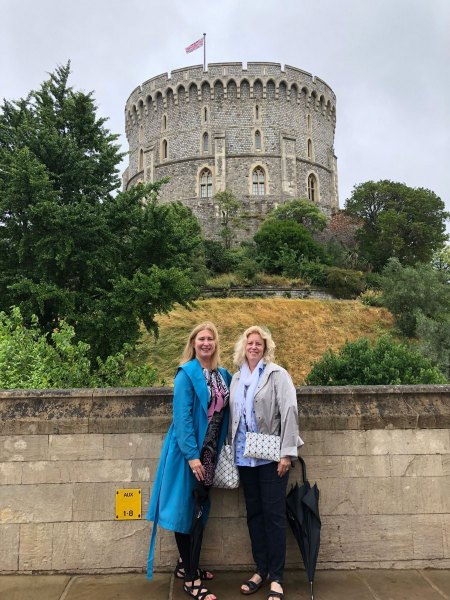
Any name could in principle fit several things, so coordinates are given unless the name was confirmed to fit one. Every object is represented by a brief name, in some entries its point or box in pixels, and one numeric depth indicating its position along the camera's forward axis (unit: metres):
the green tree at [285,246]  35.00
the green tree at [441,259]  46.06
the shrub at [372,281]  32.56
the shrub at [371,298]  28.20
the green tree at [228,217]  41.66
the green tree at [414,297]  24.89
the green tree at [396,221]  38.06
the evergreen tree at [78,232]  11.78
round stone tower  48.00
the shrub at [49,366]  5.89
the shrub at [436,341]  18.65
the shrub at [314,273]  32.94
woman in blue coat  3.23
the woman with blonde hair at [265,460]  3.28
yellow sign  3.71
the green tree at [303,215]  41.38
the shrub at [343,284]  32.00
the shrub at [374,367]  12.06
